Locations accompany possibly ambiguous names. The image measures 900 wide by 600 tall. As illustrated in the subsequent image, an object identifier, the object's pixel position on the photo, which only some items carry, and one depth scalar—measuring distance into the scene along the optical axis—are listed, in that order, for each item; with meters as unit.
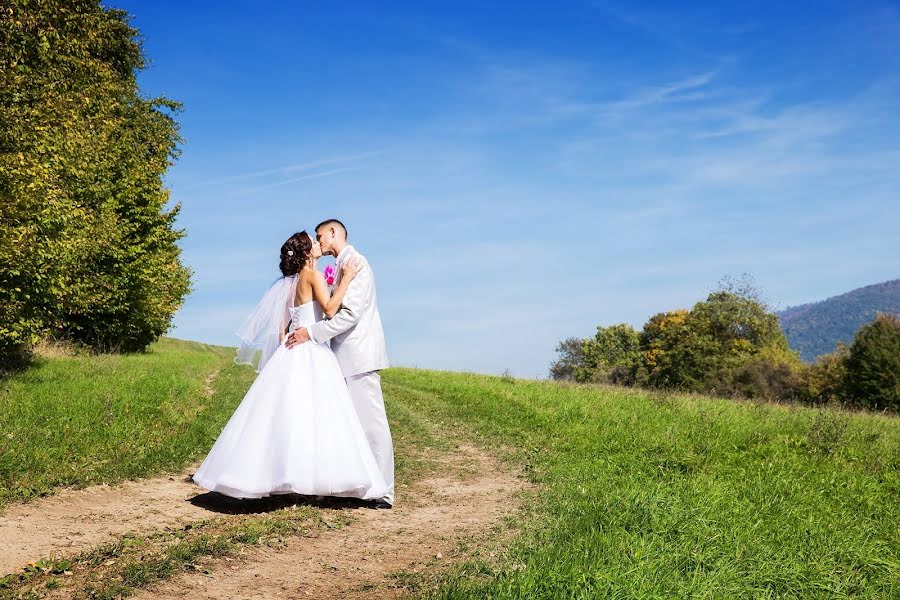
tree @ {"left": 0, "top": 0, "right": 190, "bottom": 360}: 16.53
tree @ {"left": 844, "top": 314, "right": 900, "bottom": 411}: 45.72
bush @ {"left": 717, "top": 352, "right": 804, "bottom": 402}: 58.88
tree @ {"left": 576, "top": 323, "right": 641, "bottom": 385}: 84.75
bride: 8.17
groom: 8.79
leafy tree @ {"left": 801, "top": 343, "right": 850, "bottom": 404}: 52.28
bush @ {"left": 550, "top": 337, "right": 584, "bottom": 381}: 99.31
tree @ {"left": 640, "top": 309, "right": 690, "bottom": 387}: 72.81
